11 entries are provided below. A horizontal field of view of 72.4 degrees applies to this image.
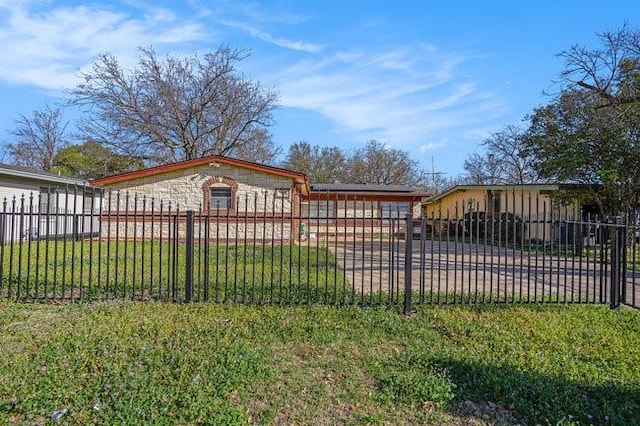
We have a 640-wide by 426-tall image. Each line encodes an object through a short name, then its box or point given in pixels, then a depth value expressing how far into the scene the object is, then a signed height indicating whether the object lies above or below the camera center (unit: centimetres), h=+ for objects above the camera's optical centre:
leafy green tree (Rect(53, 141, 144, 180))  2730 +363
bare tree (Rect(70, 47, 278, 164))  2558 +635
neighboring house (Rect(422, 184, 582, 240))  1845 +141
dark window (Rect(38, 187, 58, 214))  1641 +59
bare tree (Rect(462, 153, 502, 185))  3855 +476
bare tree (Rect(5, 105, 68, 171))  3684 +567
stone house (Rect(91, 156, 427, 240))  1666 +130
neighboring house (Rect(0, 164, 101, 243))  1452 +104
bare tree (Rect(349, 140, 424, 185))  3756 +445
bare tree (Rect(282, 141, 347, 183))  3666 +484
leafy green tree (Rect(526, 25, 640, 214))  1455 +331
